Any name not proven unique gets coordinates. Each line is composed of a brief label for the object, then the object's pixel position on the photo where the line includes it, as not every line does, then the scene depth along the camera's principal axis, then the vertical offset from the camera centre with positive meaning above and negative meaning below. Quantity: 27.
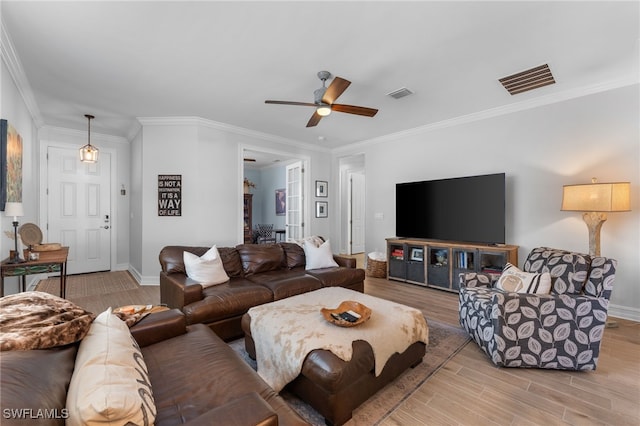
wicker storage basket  5.13 -1.02
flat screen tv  3.97 +0.05
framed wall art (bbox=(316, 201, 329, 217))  6.22 +0.06
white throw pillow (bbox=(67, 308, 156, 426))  0.80 -0.55
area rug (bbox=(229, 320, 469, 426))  1.74 -1.23
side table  2.64 -0.54
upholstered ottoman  1.59 -1.01
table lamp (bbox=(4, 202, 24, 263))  2.61 -0.02
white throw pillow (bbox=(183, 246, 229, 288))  2.92 -0.60
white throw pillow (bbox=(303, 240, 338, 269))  3.81 -0.61
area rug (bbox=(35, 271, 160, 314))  3.74 -1.19
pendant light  4.41 +0.90
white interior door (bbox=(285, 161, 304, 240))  6.10 +0.22
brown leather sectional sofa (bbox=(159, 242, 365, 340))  2.58 -0.77
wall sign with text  4.53 +0.26
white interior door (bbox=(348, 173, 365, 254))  8.03 +0.03
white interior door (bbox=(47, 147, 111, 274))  5.08 +0.05
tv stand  3.92 -0.71
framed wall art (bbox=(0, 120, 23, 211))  2.59 +0.46
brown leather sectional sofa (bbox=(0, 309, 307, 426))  0.77 -0.79
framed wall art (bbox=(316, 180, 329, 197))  6.24 +0.52
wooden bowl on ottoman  1.94 -0.74
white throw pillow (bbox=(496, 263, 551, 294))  2.41 -0.61
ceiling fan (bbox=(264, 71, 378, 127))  2.70 +1.14
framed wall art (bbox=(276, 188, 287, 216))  8.53 +0.30
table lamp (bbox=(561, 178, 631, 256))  2.87 +0.12
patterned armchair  2.12 -0.85
